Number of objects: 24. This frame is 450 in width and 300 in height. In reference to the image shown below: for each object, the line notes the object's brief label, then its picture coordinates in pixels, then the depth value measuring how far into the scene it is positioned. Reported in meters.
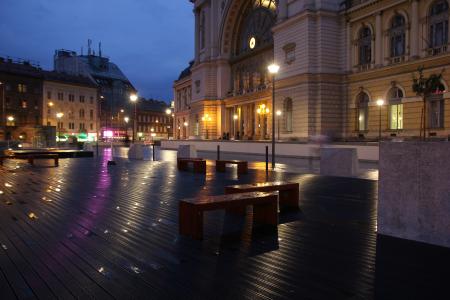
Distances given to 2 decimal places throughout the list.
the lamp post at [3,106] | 73.81
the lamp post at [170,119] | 129.35
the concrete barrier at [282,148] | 26.93
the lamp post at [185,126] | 82.75
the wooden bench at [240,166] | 17.86
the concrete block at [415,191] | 6.10
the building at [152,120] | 123.12
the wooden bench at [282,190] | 8.82
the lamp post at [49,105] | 83.21
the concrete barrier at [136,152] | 29.56
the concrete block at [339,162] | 17.58
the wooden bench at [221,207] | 6.58
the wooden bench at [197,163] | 18.31
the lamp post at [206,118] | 65.31
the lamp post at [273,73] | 22.25
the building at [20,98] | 80.06
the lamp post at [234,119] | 61.97
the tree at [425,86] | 31.31
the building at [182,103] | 82.43
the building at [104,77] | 108.25
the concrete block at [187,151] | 26.91
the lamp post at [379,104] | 37.62
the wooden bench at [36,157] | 22.61
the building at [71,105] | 88.62
